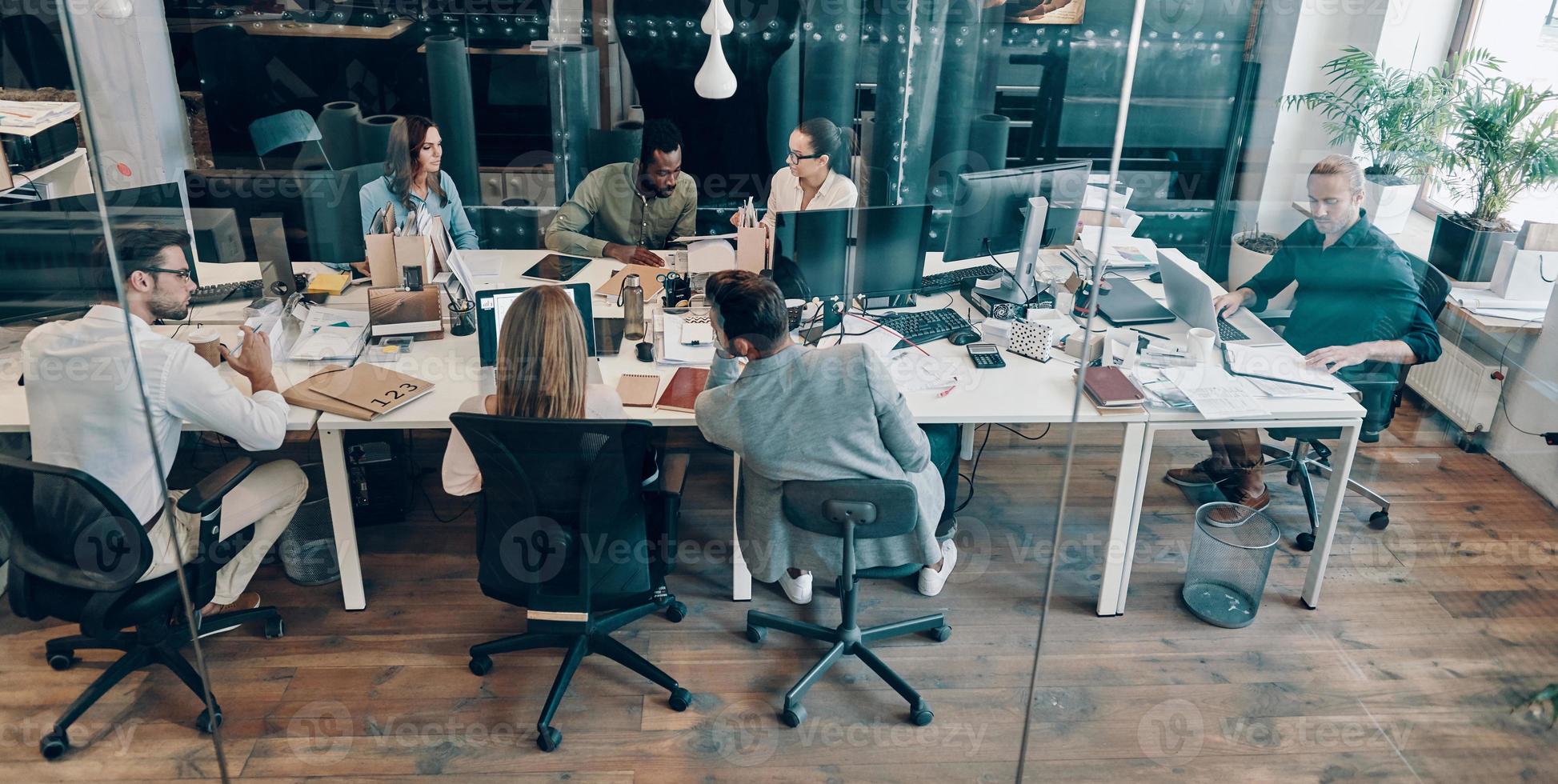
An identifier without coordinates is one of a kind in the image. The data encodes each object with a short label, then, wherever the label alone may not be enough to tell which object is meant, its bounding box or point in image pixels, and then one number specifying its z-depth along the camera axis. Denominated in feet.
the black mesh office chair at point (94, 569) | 7.17
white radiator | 7.45
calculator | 9.77
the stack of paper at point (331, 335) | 9.52
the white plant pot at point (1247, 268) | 8.64
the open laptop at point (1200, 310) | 9.45
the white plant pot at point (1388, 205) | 7.40
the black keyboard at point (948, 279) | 11.26
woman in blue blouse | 11.21
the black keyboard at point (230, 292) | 9.98
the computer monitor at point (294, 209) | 10.84
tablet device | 11.50
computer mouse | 10.18
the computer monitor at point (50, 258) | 7.25
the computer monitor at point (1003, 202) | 10.58
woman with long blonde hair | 7.67
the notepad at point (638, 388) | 9.06
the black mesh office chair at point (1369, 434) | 7.57
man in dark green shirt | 7.63
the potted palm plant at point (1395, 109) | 6.55
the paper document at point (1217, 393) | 8.93
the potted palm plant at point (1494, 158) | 6.38
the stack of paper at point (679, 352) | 9.74
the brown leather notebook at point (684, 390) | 8.98
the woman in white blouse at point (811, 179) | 11.38
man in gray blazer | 7.35
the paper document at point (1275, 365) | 9.12
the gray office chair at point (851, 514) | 7.52
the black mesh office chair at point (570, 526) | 7.19
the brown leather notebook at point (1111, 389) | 9.03
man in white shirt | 7.33
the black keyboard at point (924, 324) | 10.30
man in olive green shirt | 12.26
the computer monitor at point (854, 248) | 10.00
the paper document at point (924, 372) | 9.44
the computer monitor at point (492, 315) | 9.34
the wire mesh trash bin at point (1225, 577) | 9.50
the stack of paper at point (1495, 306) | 6.86
